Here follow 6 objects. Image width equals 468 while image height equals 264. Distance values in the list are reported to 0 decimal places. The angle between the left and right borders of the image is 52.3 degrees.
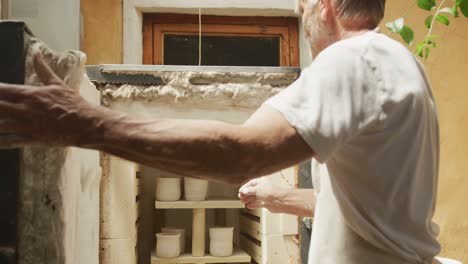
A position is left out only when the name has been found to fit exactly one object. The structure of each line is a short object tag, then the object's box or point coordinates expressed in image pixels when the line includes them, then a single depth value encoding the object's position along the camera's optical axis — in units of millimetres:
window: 2739
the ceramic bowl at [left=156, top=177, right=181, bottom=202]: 2086
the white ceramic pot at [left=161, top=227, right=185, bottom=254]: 2195
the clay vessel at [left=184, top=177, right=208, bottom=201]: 2090
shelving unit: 2064
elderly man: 737
